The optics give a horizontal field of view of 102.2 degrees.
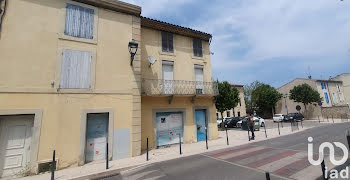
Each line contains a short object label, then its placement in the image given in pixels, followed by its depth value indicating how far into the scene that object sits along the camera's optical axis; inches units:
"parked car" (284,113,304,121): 924.8
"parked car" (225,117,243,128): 807.7
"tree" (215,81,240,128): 687.1
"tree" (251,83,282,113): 1273.4
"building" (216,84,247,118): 1331.2
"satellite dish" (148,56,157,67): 368.5
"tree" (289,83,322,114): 1041.5
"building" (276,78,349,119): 1061.5
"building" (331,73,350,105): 1304.1
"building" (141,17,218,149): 368.5
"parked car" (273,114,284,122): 969.6
